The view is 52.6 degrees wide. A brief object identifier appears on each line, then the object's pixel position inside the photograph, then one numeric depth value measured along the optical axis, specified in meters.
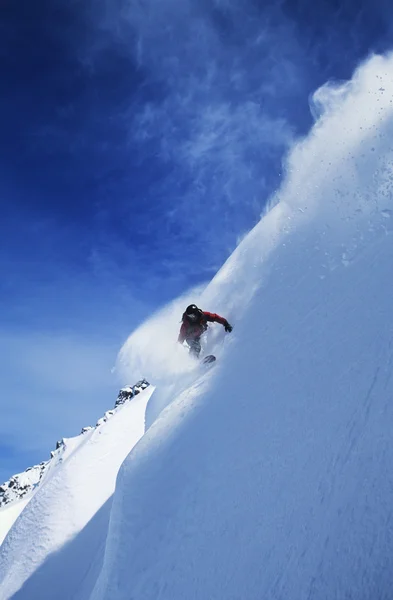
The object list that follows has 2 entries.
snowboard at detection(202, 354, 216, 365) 10.92
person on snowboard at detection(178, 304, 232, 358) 12.46
